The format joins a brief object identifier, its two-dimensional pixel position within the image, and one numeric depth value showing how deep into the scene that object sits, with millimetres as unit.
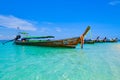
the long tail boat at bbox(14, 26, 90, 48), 10266
